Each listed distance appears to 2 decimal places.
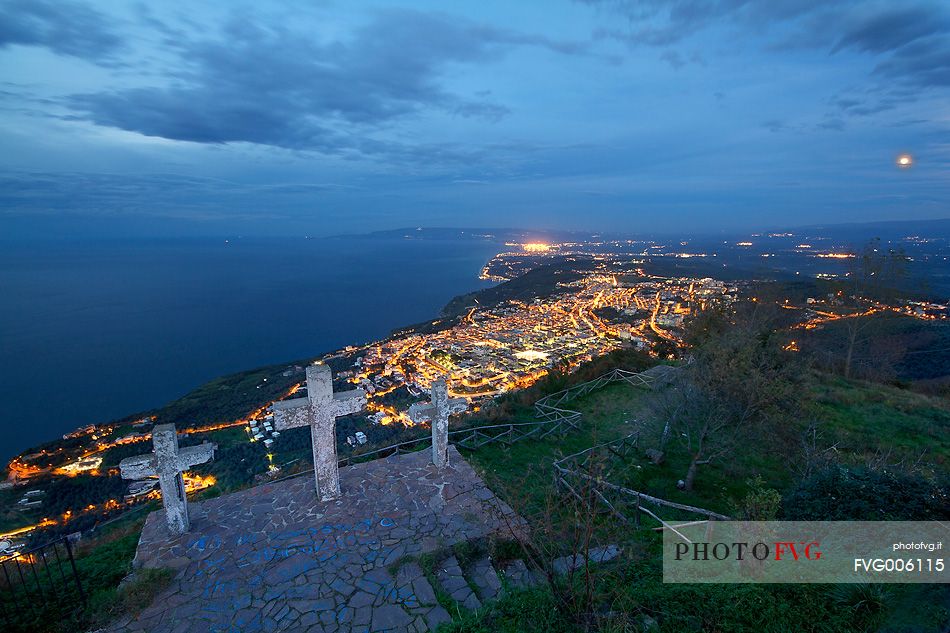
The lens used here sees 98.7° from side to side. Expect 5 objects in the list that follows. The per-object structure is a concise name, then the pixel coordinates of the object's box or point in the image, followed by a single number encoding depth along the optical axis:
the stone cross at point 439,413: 8.16
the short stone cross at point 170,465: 6.32
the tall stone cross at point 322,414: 7.17
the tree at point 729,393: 8.39
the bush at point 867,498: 5.12
